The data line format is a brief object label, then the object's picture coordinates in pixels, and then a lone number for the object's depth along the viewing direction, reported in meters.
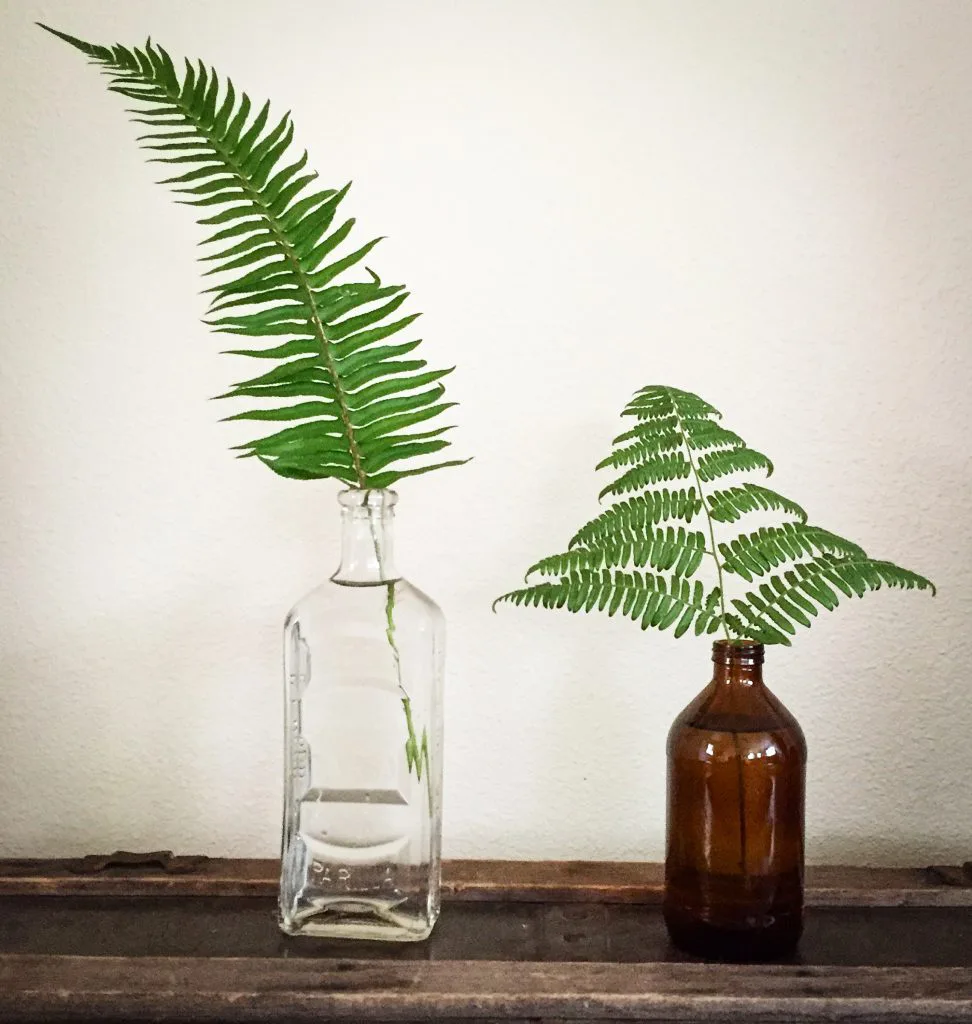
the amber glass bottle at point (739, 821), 0.82
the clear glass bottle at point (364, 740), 0.87
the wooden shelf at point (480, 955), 0.72
